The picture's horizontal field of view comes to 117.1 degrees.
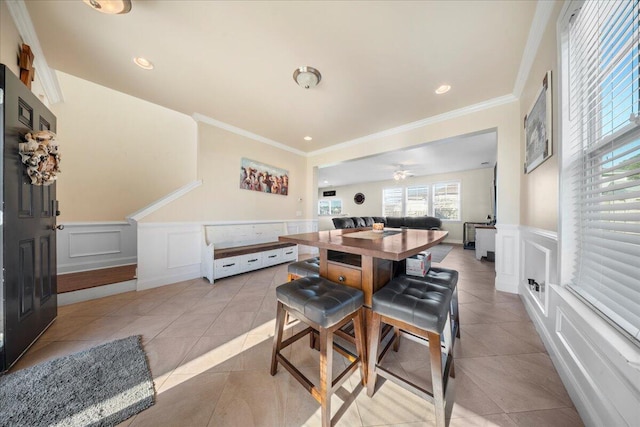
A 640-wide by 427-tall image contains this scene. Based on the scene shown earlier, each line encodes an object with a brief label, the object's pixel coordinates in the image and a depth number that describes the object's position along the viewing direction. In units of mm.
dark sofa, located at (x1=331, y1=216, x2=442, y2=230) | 5694
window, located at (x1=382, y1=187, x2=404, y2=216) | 7488
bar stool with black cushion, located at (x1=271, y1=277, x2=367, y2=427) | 941
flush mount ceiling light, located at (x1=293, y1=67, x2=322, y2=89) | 2010
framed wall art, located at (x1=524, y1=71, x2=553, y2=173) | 1454
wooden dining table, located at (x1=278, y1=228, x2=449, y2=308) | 1003
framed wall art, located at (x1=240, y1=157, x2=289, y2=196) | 3627
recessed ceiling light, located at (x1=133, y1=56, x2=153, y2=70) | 1937
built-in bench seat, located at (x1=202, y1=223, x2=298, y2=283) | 2902
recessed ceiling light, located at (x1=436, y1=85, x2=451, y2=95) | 2268
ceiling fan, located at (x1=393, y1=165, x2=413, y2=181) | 5579
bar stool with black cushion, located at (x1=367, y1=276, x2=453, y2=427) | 884
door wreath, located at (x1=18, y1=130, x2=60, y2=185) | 1385
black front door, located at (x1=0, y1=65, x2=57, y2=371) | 1263
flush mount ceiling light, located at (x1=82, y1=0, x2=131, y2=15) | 1335
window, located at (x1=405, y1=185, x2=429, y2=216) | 7000
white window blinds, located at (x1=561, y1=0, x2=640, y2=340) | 773
